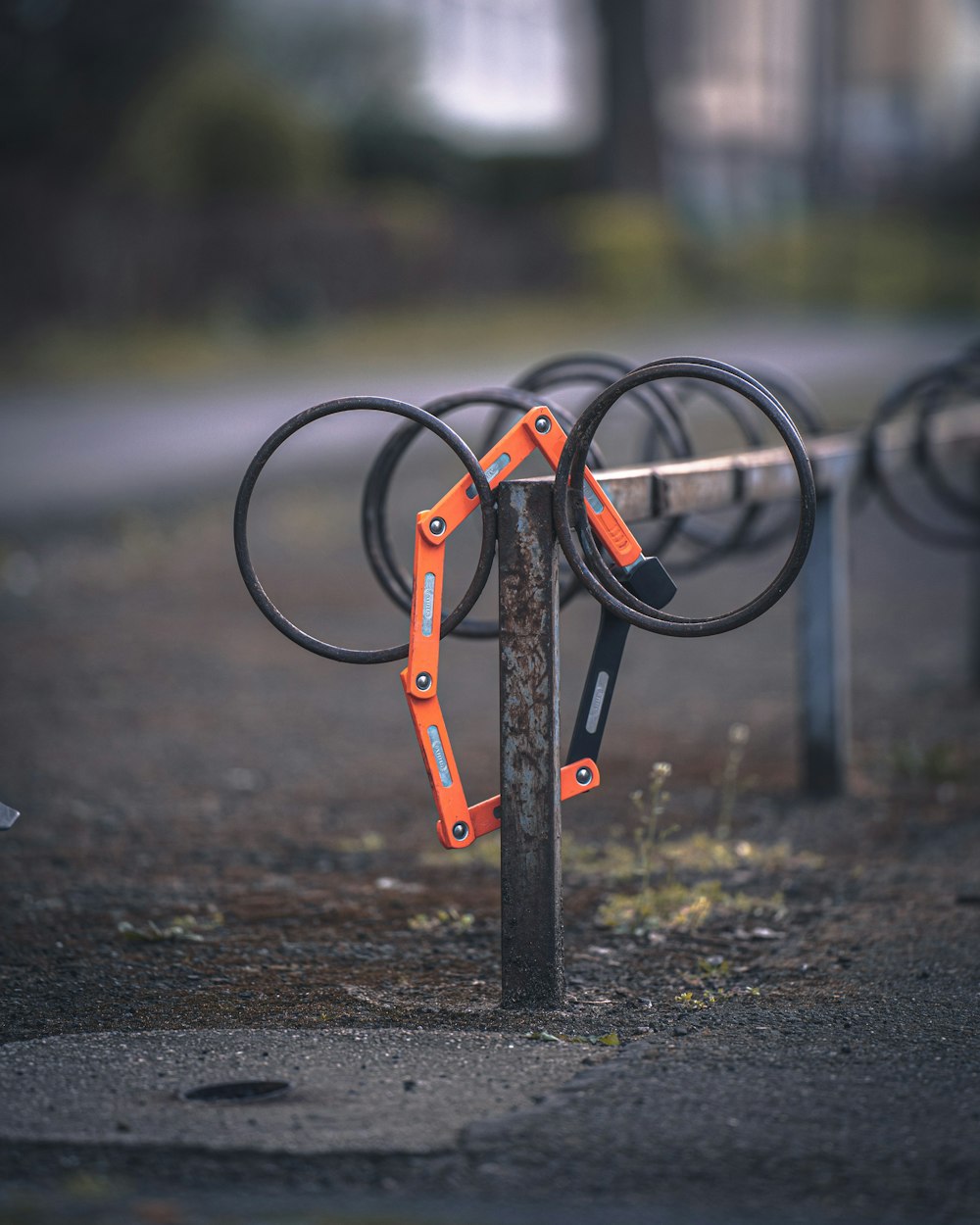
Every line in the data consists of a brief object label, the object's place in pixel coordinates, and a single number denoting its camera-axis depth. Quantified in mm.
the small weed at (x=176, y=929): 8477
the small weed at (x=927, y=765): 11625
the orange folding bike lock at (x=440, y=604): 7164
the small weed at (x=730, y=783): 10453
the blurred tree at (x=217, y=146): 63687
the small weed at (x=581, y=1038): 6777
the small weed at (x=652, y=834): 8445
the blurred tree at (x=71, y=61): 54312
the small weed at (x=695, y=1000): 7341
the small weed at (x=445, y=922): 8648
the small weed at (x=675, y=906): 8602
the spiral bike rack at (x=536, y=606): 6941
